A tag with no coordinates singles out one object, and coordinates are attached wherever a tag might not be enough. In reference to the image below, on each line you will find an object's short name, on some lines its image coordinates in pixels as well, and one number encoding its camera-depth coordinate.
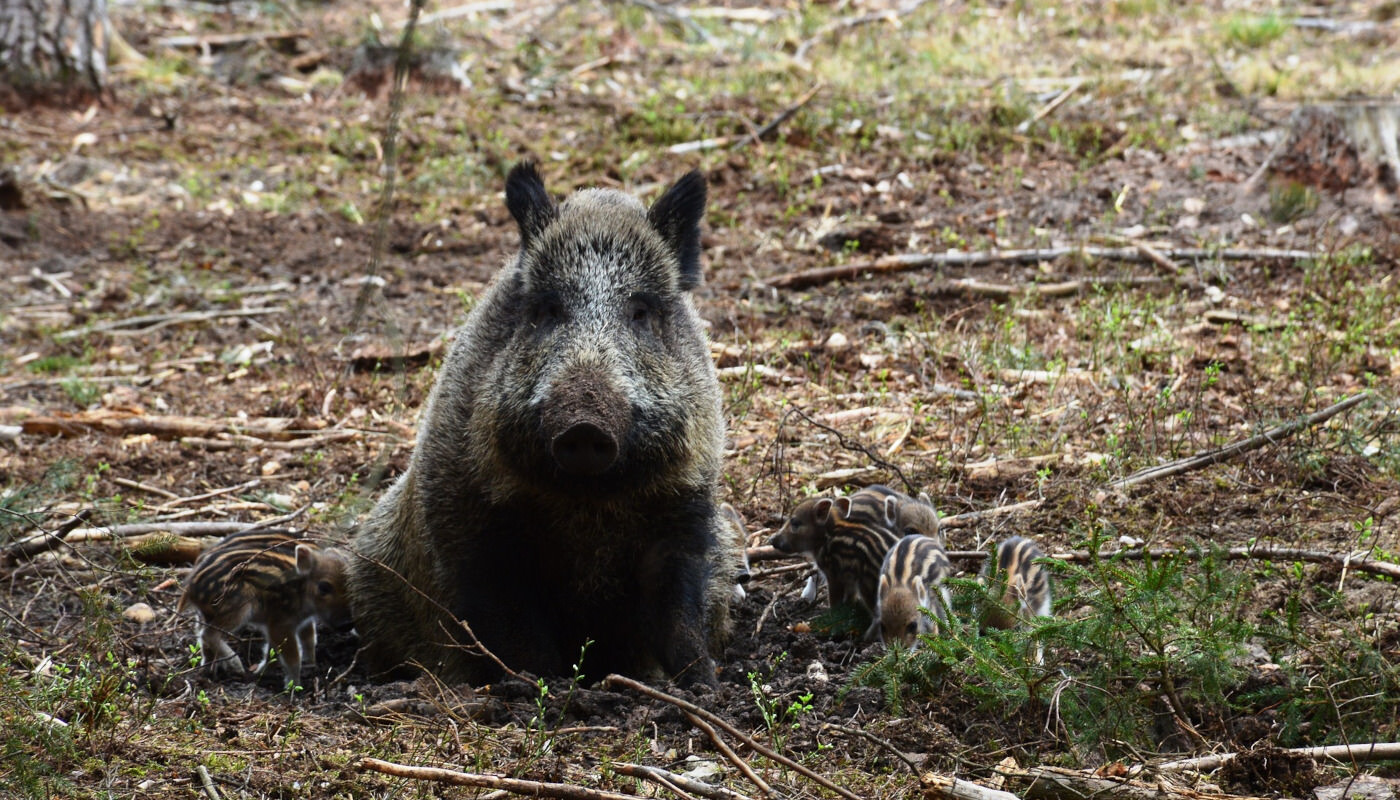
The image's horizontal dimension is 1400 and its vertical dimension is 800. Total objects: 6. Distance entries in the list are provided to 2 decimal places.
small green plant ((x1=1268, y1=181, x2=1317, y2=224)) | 21.06
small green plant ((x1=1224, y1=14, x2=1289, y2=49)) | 30.87
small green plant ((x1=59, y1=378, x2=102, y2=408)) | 16.62
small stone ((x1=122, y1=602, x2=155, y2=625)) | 11.15
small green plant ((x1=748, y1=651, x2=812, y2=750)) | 7.57
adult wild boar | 9.30
